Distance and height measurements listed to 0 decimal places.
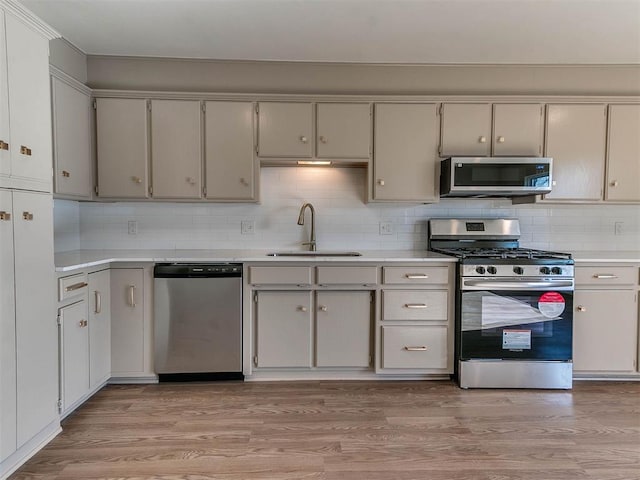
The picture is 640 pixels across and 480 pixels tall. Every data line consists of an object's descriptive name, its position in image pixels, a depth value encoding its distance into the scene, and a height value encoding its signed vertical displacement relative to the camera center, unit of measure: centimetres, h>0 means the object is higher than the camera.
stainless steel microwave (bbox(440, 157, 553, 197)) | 294 +41
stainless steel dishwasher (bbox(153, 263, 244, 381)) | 275 -64
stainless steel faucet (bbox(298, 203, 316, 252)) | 328 -4
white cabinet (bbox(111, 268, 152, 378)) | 275 -68
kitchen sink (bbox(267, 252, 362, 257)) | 317 -21
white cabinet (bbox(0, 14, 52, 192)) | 176 +57
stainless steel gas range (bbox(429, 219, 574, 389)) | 272 -64
